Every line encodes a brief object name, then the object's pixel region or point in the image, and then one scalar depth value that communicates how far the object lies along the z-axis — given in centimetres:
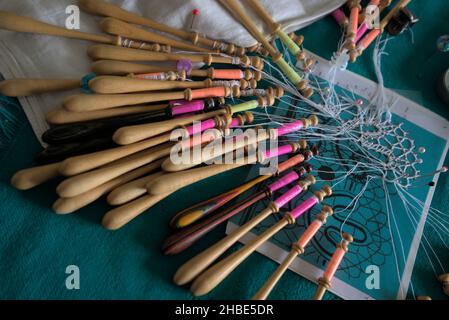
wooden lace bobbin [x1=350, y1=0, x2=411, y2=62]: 71
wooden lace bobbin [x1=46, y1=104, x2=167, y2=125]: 51
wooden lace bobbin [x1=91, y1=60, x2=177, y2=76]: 55
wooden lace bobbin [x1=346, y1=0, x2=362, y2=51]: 70
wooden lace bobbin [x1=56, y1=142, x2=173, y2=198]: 48
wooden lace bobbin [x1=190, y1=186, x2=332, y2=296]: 49
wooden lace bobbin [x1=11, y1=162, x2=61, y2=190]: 50
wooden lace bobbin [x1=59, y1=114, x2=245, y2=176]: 48
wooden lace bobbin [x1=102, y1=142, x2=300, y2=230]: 50
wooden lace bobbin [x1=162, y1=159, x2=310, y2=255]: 51
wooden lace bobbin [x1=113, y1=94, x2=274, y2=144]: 50
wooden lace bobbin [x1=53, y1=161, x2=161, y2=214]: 49
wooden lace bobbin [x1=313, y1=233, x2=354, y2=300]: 53
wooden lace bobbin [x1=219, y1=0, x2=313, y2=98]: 65
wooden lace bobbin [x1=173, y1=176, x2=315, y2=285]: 49
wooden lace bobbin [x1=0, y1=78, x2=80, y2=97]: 53
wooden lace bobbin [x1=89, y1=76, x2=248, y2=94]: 51
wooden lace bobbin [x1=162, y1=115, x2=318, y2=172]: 52
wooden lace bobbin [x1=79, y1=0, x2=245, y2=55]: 60
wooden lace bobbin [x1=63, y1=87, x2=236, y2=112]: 50
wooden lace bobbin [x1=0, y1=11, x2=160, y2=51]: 55
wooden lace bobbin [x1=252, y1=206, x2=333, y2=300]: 51
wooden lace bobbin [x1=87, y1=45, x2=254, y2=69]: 57
